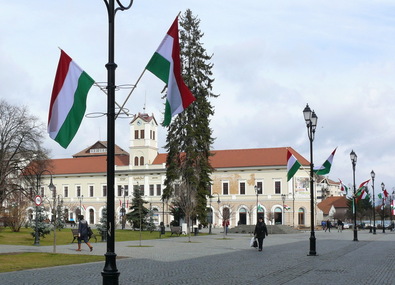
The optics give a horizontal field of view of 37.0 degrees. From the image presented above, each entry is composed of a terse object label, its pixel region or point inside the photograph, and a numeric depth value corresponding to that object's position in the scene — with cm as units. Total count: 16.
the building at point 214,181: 9150
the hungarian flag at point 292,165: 3012
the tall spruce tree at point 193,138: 5803
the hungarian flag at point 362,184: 5052
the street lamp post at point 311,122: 2645
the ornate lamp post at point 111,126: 934
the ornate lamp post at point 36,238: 3112
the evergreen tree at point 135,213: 6859
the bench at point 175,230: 4917
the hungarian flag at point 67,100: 1059
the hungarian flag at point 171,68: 1050
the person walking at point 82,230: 2692
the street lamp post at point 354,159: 4100
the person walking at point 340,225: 7249
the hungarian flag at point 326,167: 3290
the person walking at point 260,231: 2872
